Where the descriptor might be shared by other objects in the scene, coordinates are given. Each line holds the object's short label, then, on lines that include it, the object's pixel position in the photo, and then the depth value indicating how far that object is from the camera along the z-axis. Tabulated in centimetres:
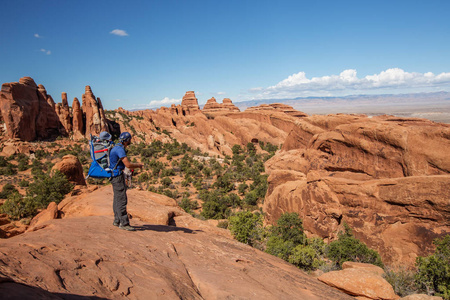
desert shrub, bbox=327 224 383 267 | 1226
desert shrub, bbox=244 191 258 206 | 2750
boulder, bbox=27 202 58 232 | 891
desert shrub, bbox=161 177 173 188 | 3353
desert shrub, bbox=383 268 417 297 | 957
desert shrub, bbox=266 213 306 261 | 1383
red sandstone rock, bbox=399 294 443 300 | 694
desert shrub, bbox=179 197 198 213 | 2597
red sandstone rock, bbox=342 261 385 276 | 893
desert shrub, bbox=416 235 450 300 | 945
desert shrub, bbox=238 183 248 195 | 3189
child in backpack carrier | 587
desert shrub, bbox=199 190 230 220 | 2394
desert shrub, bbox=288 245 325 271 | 1234
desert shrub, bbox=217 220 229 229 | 1959
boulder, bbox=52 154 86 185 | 2133
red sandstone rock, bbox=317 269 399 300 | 750
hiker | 595
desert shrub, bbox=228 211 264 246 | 1440
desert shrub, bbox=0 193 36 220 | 1643
